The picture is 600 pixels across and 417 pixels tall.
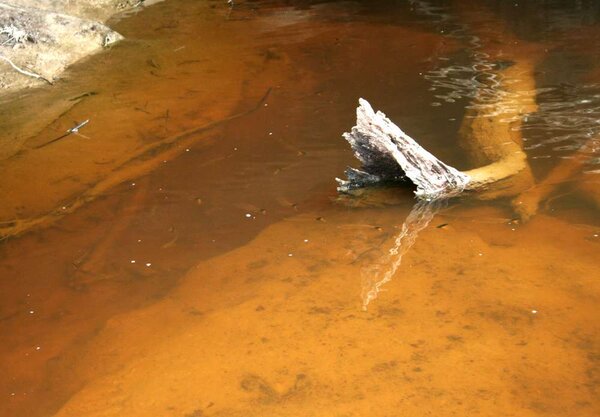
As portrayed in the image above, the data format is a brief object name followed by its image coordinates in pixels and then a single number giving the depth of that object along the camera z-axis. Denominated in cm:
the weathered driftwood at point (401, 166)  466
